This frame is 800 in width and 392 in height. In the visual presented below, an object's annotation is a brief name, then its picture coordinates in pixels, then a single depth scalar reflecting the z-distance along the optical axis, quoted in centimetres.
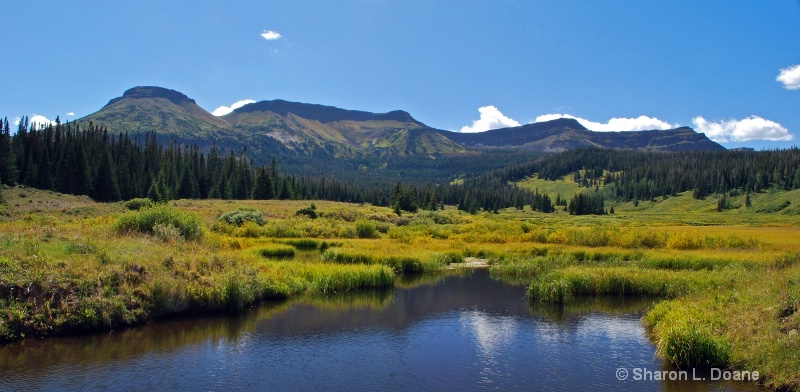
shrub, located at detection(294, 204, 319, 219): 8664
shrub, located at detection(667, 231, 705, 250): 5359
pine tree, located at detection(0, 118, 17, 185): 9738
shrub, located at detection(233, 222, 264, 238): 6397
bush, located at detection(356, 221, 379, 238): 6888
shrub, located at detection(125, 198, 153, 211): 7931
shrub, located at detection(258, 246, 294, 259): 5012
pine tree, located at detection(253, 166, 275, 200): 13412
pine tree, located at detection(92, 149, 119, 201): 10856
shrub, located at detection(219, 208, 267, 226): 7125
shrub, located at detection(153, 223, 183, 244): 3631
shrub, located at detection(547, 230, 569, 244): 6047
